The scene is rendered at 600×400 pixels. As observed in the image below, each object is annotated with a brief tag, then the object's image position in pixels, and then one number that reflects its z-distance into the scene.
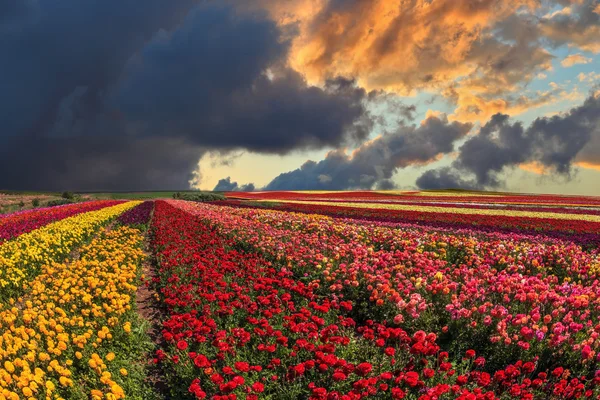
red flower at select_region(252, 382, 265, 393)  4.05
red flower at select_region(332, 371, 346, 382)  4.05
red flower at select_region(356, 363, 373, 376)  4.19
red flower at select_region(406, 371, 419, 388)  3.81
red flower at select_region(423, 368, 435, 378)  4.04
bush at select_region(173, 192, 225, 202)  60.88
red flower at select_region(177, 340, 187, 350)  4.85
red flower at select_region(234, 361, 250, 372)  4.22
